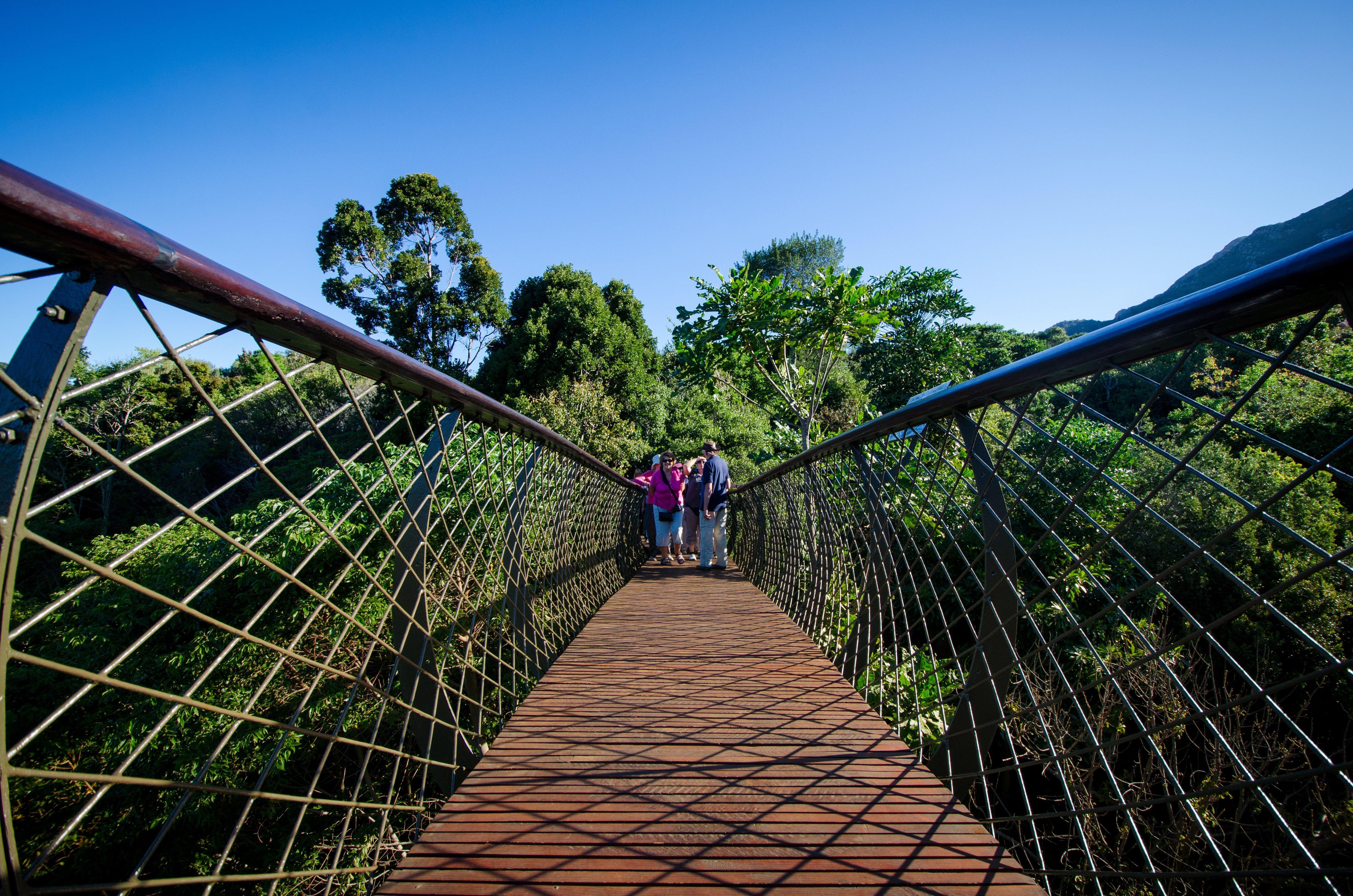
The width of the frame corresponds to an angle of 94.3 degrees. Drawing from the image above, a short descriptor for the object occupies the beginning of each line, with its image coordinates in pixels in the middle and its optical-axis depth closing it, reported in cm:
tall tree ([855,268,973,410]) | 1304
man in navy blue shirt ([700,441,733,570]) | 575
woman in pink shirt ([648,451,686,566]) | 627
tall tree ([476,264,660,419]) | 1672
